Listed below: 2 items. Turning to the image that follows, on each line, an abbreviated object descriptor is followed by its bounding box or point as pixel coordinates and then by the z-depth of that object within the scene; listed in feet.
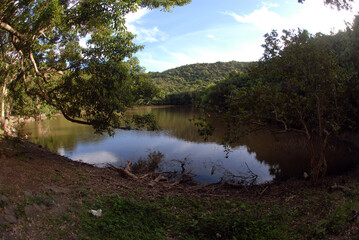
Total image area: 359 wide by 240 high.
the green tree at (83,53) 26.78
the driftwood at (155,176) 33.49
